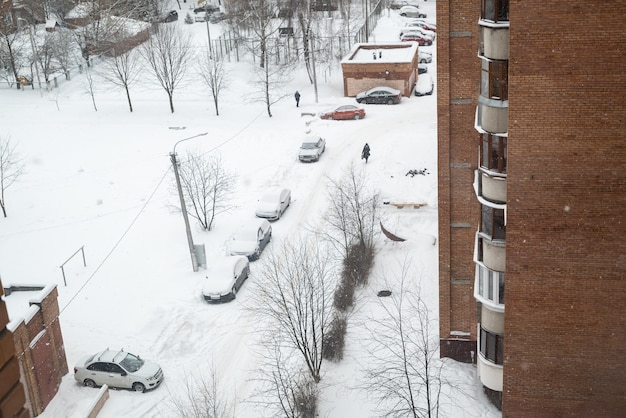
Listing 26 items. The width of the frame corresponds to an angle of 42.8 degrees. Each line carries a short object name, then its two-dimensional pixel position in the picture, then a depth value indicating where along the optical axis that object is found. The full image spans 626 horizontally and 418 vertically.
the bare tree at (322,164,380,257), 31.80
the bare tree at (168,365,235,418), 22.02
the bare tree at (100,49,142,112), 53.44
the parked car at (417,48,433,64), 61.47
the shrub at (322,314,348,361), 25.30
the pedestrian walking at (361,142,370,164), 40.69
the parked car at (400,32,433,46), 67.25
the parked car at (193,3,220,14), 78.09
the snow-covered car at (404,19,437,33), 72.44
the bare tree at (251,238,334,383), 23.88
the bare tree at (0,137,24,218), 38.81
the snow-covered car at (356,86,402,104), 51.41
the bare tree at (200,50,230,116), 50.84
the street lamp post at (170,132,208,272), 30.78
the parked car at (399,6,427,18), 78.19
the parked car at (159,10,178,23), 74.22
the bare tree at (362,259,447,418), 22.40
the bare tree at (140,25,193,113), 51.88
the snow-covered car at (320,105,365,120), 48.88
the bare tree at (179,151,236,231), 35.25
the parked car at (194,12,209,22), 76.40
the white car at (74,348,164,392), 24.42
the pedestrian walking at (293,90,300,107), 51.28
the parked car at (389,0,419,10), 82.38
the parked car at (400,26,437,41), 68.59
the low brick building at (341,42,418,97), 52.19
